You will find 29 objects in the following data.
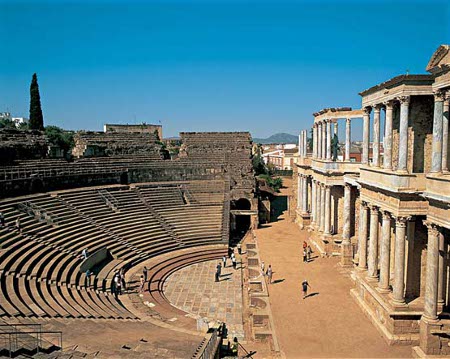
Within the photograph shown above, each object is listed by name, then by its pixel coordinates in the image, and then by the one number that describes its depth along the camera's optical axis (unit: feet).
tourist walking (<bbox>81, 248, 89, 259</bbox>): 66.10
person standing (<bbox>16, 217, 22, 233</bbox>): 64.28
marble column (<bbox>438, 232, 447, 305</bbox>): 43.89
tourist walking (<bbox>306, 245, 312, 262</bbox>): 79.80
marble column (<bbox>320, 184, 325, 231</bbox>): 87.30
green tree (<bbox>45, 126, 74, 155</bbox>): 135.04
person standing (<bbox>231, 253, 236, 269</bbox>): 79.25
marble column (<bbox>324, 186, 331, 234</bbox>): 84.33
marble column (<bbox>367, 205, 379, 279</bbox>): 55.01
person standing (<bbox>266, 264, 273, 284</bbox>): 67.36
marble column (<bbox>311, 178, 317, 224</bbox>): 96.94
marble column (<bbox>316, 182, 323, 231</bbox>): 91.76
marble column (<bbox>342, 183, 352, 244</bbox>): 73.72
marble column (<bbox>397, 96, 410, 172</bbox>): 46.98
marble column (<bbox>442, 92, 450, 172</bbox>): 41.70
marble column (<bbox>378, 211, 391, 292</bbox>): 50.44
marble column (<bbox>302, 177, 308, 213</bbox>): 107.55
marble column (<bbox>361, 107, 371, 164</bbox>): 59.77
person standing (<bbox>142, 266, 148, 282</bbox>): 66.95
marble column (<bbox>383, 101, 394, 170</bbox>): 51.01
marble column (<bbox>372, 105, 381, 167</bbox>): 55.36
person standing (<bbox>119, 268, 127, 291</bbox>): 64.34
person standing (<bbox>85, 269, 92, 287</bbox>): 60.58
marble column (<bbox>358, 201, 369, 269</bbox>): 59.62
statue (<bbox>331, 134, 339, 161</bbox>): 100.83
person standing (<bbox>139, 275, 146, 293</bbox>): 64.27
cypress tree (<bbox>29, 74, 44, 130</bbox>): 142.72
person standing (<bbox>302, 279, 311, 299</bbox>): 59.81
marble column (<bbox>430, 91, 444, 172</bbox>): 41.88
